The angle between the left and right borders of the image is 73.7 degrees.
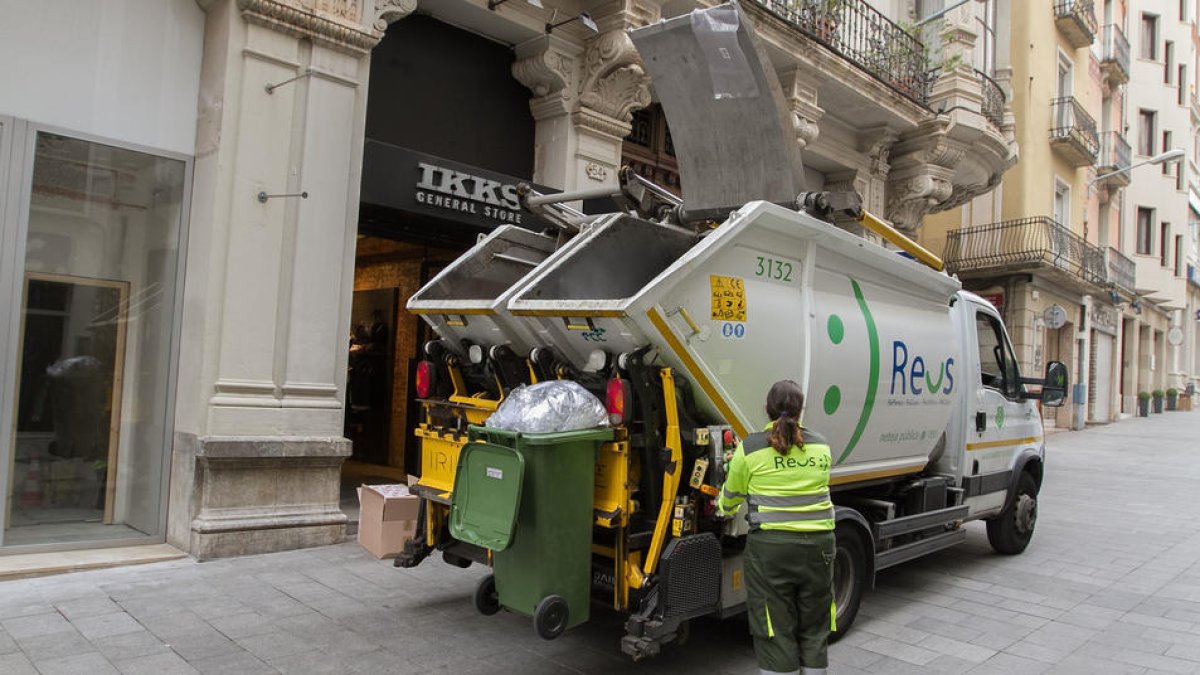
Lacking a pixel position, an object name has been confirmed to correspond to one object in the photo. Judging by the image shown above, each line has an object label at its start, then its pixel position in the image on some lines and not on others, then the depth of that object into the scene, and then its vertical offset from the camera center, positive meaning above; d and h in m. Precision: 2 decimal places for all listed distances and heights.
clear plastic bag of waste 3.71 -0.17
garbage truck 3.81 +0.13
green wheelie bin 3.55 -0.67
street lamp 22.95 +7.26
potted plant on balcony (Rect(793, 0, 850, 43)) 11.18 +5.29
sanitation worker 3.54 -0.66
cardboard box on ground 5.66 -1.09
